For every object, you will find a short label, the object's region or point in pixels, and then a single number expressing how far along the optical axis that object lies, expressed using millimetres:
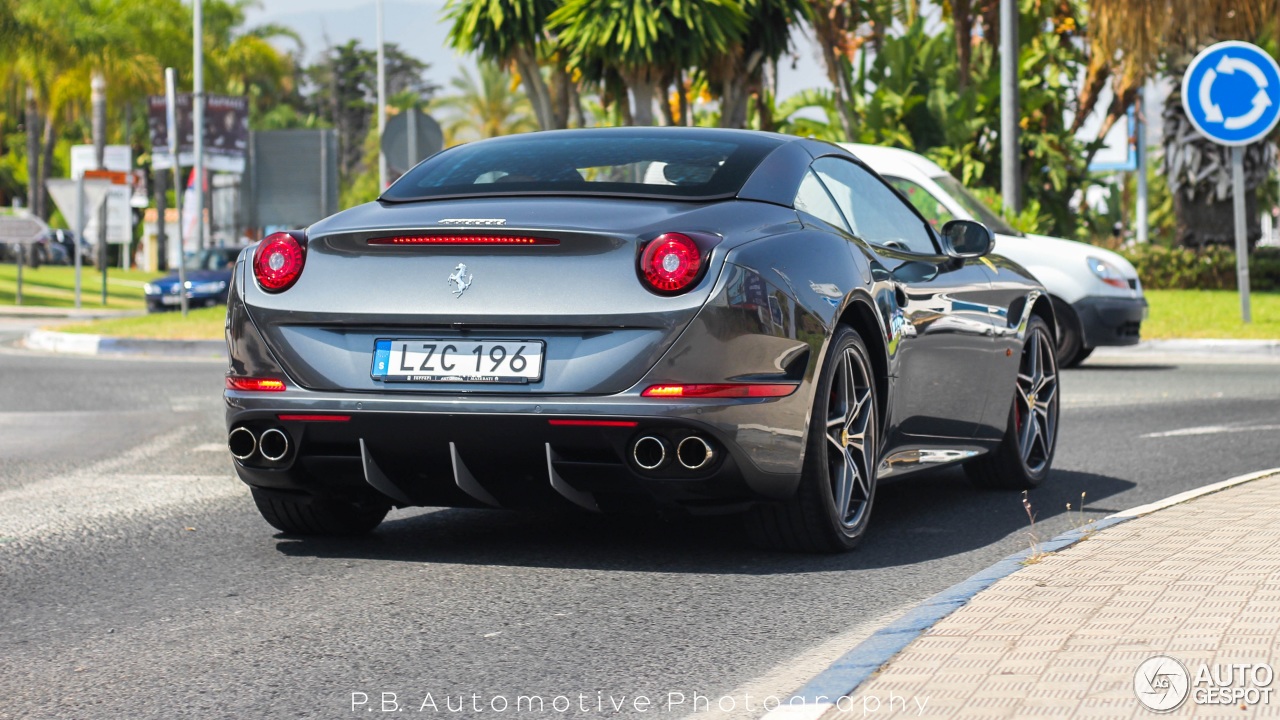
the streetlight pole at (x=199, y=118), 30750
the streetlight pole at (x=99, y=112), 67312
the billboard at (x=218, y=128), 54594
